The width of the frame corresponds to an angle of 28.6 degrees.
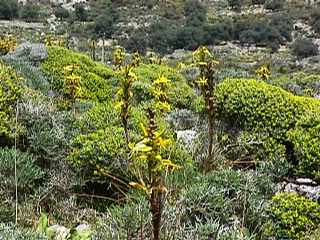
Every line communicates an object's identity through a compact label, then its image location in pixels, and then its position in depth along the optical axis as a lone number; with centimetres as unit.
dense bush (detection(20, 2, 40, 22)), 4775
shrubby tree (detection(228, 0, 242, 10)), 5725
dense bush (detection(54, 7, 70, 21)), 5016
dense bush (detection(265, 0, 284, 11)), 5622
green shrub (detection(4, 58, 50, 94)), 832
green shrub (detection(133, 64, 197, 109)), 957
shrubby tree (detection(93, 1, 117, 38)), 4684
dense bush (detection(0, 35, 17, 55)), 1299
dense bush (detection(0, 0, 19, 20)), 4607
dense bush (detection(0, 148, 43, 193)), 533
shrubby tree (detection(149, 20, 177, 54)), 4525
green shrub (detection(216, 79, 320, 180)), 652
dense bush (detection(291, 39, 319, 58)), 4300
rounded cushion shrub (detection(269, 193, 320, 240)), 522
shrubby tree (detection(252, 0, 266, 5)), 5848
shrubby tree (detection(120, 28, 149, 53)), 4280
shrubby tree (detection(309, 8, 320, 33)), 4922
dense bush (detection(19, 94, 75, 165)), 602
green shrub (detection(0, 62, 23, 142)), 617
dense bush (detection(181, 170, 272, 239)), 492
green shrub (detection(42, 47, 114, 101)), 912
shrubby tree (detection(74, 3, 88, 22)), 5072
